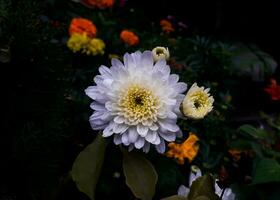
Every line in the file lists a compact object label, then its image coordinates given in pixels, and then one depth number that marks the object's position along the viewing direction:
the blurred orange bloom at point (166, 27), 0.89
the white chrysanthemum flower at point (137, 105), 0.30
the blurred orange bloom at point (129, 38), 0.71
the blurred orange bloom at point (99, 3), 0.80
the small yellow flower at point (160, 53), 0.31
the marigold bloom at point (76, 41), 0.64
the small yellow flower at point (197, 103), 0.28
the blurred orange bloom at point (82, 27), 0.66
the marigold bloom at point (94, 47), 0.65
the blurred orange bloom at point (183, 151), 0.58
